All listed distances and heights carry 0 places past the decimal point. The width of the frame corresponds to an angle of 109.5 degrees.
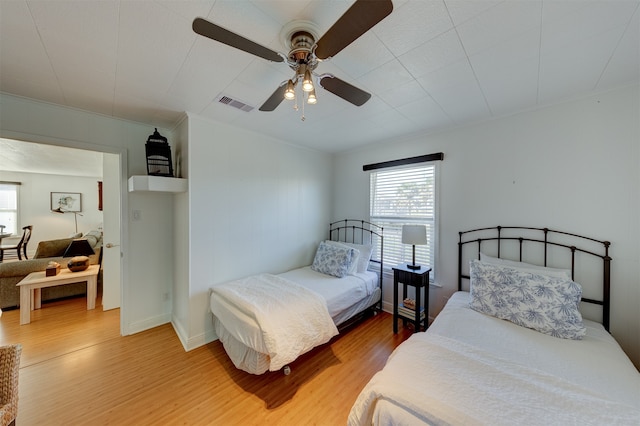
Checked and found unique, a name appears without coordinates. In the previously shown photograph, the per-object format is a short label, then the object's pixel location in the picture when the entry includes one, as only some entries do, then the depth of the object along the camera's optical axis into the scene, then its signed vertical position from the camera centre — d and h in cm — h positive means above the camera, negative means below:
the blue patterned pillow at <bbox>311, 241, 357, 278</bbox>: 307 -70
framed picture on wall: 654 +21
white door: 326 -38
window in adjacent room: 605 +4
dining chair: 543 -97
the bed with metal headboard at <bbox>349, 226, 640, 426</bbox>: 100 -87
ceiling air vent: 207 +102
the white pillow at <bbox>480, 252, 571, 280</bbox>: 195 -51
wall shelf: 229 +26
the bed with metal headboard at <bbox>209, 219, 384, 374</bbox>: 186 -93
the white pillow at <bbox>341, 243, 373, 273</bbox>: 326 -66
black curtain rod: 282 +68
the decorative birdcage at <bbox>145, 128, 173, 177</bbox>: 245 +58
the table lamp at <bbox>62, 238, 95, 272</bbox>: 387 -71
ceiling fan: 91 +80
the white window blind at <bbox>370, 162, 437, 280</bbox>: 294 +8
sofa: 319 -93
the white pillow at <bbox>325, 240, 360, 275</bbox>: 311 -73
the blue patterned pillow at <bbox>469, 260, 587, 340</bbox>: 169 -71
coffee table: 286 -104
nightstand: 262 -95
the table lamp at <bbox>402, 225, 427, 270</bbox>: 265 -28
